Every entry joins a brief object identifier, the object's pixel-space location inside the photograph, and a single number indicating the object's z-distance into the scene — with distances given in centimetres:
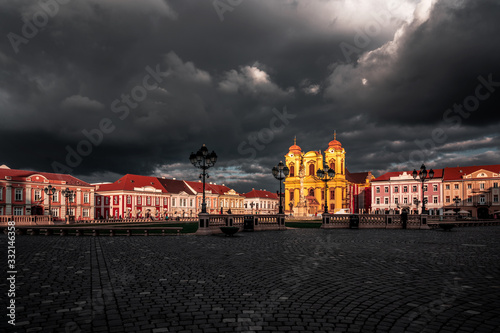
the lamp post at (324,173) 3155
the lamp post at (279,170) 2838
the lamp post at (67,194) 5219
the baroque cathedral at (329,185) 9556
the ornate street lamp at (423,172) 3121
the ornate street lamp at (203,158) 2191
